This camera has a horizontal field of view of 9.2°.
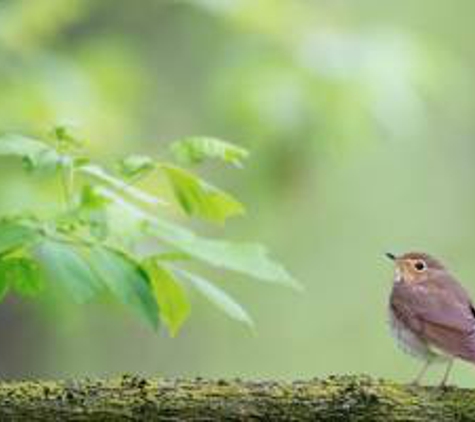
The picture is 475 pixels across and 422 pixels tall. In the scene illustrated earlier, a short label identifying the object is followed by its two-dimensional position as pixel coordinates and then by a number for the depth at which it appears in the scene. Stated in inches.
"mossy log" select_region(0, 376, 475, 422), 305.7
